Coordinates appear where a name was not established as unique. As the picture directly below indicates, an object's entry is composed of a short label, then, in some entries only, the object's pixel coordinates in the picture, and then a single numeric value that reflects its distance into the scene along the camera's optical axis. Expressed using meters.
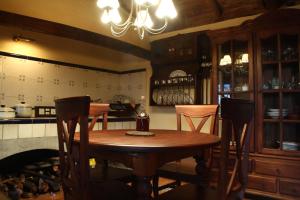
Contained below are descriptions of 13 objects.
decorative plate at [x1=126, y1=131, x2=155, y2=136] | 1.55
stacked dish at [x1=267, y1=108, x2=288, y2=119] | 2.60
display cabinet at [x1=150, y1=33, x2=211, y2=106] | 3.40
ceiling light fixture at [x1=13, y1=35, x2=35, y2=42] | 3.01
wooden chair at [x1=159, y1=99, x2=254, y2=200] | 1.04
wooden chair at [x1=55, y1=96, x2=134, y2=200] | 1.05
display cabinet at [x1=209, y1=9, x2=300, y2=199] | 2.50
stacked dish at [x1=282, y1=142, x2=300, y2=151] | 2.52
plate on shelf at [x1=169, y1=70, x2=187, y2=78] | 3.58
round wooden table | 1.12
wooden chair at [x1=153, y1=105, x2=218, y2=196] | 1.81
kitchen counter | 2.27
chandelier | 1.94
